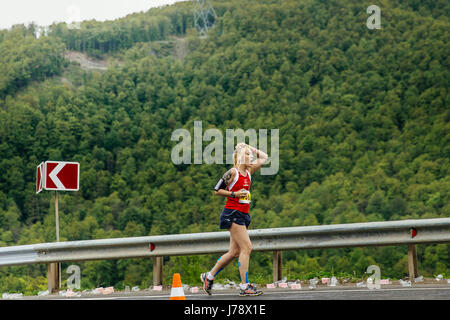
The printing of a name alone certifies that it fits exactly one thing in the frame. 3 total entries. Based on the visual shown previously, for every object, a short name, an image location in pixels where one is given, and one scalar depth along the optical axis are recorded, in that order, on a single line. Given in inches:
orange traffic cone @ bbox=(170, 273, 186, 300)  451.4
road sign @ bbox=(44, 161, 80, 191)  810.3
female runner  556.3
